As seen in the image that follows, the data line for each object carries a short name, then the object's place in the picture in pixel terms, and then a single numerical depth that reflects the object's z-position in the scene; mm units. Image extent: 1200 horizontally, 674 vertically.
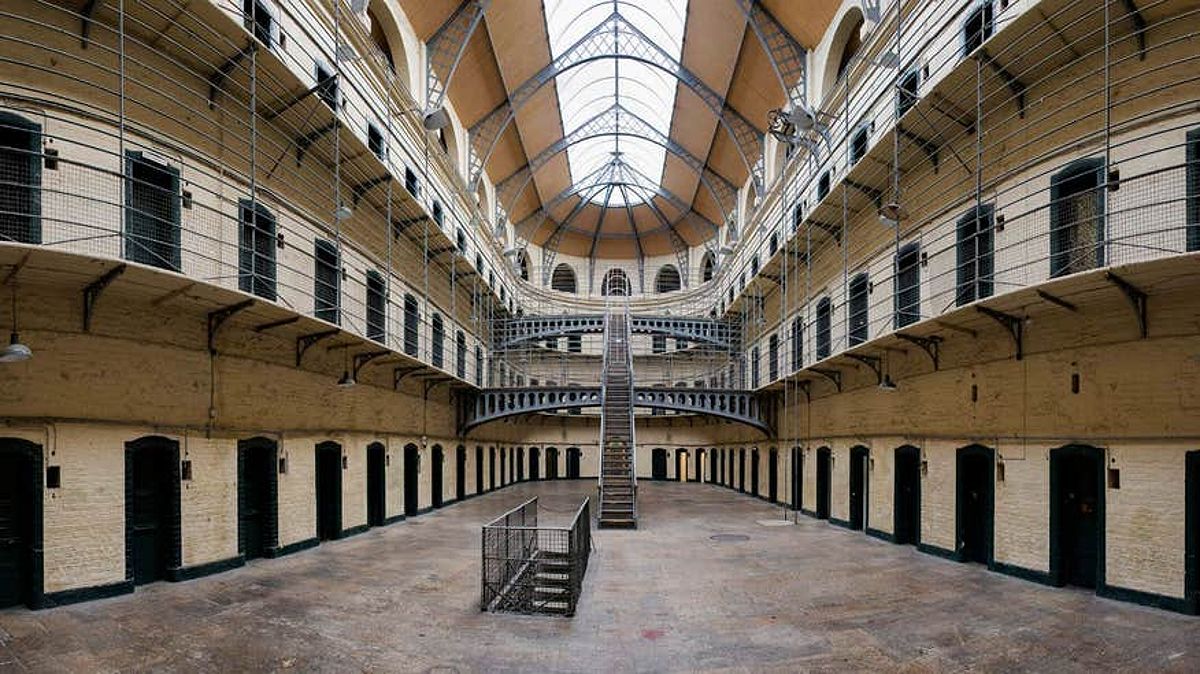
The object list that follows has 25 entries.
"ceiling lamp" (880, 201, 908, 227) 10539
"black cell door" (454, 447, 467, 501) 21453
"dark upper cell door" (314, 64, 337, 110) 11531
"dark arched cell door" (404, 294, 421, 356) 17141
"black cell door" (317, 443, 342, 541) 13148
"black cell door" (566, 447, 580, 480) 34188
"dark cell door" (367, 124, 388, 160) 14604
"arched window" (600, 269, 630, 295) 37906
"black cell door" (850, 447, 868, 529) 14719
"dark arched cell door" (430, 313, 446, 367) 18809
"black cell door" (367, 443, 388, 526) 15141
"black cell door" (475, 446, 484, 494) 24250
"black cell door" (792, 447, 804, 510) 18597
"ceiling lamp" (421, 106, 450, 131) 15016
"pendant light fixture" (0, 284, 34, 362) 6172
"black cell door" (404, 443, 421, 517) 17203
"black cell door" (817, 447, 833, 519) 16852
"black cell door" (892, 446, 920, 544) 12758
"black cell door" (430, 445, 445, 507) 19125
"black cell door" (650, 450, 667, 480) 33906
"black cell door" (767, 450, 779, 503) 21625
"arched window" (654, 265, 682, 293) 37906
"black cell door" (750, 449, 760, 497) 24141
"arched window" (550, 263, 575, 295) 38000
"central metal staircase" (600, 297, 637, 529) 15477
